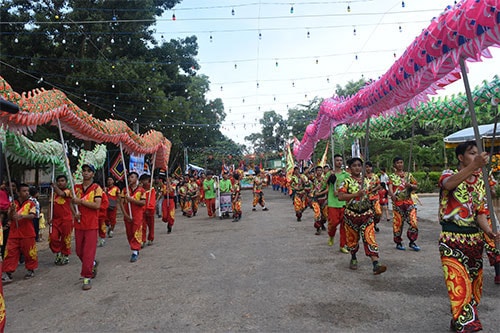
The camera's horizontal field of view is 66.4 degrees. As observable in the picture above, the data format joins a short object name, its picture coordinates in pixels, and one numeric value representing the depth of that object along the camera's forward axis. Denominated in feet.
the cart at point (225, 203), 43.88
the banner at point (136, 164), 50.69
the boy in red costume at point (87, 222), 17.02
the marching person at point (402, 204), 21.74
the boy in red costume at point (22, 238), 18.81
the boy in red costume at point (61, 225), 21.97
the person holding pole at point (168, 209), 34.09
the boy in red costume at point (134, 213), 22.52
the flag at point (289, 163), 84.61
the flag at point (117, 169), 39.44
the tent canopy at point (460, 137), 36.45
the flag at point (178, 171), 72.92
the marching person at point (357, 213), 16.85
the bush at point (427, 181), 63.82
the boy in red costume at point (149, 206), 26.30
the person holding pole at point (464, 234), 10.11
